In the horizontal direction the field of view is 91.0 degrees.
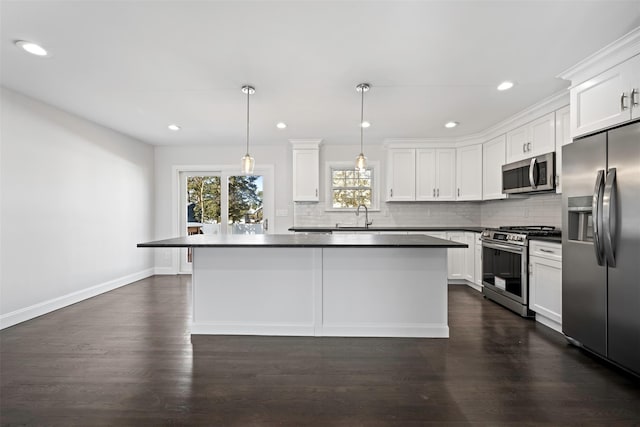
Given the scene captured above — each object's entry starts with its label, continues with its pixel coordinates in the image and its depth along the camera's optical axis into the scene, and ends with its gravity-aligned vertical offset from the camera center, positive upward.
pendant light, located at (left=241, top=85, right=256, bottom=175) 3.01 +0.53
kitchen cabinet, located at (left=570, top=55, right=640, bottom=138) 2.27 +0.95
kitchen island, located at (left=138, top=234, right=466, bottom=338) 2.97 -0.70
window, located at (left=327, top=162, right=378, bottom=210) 5.76 +0.55
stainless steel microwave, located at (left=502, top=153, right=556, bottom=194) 3.52 +0.53
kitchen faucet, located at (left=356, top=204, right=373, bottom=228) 5.64 +0.06
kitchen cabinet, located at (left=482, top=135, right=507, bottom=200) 4.48 +0.77
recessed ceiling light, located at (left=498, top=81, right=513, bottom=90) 3.06 +1.32
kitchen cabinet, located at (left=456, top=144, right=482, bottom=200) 5.00 +0.74
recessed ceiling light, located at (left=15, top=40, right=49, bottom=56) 2.35 +1.29
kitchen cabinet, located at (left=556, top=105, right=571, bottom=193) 3.33 +0.92
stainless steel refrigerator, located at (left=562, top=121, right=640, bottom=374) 2.14 -0.19
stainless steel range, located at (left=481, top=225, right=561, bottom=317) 3.46 -0.56
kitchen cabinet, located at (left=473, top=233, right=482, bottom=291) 4.57 -0.68
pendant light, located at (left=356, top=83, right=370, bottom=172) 3.08 +1.28
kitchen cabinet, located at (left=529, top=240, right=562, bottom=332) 3.02 -0.65
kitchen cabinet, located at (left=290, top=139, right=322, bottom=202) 5.42 +0.79
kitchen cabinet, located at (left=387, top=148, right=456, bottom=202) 5.30 +0.74
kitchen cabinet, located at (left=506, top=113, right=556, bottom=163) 3.56 +0.97
